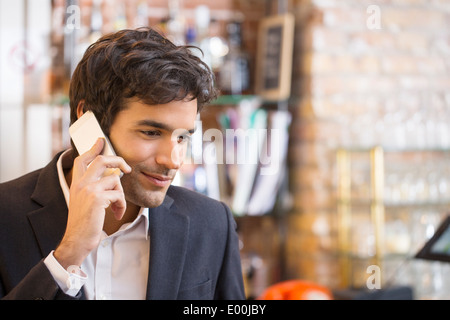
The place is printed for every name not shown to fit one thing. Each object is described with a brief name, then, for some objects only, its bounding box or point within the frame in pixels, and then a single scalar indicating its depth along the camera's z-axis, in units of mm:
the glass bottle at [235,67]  2658
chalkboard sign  2588
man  1459
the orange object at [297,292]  1785
